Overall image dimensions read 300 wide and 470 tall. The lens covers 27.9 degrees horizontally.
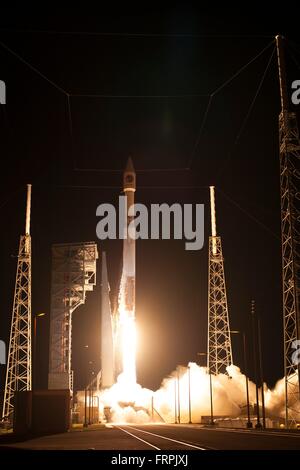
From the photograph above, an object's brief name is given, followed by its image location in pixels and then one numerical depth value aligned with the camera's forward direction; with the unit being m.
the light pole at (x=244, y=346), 48.09
